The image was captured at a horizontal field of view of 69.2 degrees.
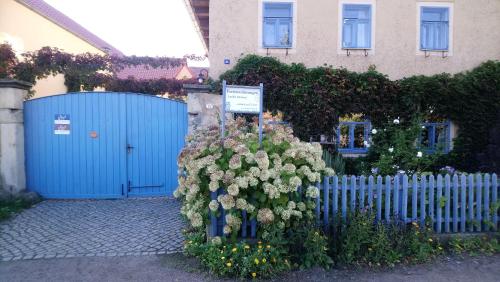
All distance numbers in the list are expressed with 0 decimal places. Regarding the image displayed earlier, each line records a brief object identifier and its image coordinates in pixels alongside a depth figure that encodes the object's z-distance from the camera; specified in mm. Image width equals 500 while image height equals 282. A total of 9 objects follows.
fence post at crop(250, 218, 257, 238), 4238
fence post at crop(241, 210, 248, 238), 4207
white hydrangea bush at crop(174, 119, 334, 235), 3895
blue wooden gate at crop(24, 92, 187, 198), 7129
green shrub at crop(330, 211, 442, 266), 4102
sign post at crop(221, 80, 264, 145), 4453
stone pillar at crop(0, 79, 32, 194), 6699
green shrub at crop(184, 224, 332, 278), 3783
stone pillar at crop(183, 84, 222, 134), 7125
